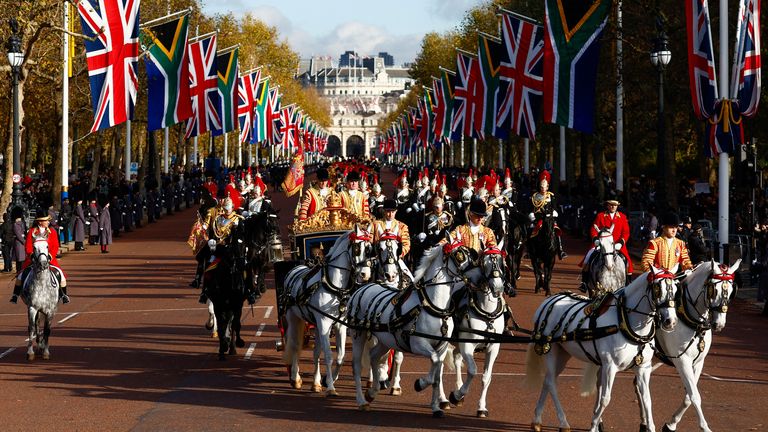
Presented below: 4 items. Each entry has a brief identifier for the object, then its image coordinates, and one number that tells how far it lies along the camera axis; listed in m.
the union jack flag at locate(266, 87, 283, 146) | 76.58
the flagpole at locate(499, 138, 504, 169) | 77.06
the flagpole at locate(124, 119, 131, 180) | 53.43
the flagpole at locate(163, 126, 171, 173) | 68.44
